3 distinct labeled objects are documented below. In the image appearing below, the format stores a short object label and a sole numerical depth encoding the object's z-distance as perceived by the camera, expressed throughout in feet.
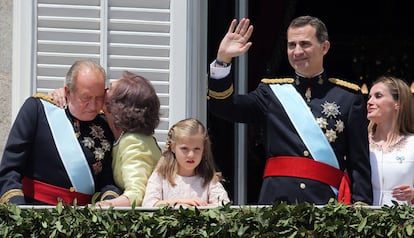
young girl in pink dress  44.80
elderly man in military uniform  44.60
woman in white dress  46.75
